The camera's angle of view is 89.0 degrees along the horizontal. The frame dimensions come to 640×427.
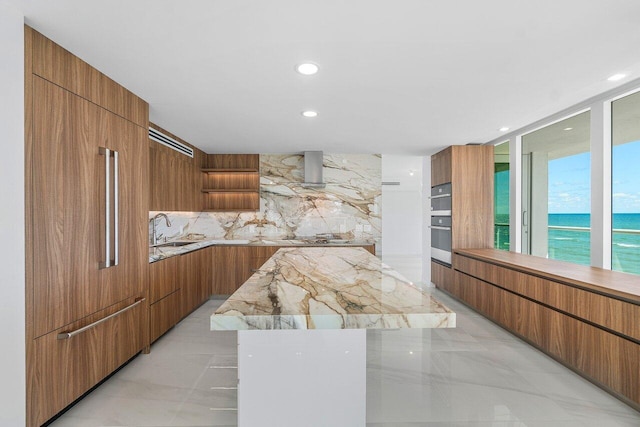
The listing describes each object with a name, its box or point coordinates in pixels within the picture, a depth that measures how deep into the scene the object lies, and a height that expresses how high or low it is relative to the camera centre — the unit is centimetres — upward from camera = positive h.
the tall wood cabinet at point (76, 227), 178 -11
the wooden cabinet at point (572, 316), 209 -86
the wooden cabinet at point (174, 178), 370 +42
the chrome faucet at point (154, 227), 412 -22
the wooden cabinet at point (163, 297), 306 -89
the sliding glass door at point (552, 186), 392 +31
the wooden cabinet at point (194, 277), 382 -87
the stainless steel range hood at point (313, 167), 532 +71
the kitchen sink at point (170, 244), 423 -47
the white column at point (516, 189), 438 +29
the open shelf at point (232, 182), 546 +48
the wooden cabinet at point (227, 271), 487 -91
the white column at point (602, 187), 297 +22
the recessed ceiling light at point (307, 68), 223 +100
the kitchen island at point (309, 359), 124 -61
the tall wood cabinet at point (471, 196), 475 +21
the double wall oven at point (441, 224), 493 -21
